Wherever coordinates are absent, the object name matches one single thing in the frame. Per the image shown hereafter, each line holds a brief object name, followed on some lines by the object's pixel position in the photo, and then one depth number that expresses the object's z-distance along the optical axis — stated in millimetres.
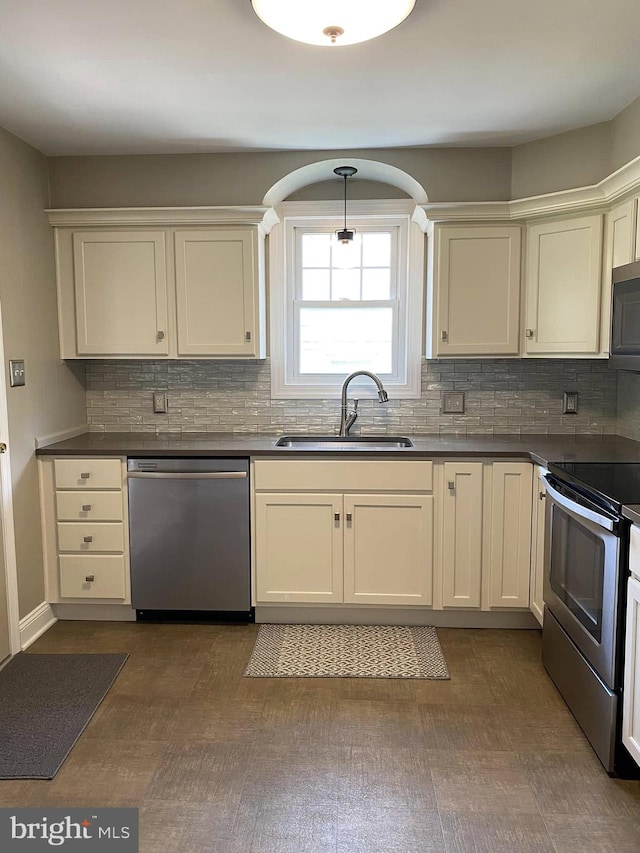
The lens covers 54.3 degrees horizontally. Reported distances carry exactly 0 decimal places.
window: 3578
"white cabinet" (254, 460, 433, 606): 3012
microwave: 2506
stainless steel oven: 1961
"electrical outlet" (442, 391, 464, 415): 3559
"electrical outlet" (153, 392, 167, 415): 3629
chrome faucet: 3400
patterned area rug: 2668
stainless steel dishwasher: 3057
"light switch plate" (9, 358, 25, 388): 2848
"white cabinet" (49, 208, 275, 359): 3256
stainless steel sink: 3399
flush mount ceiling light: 1728
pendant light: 3576
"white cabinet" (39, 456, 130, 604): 3082
